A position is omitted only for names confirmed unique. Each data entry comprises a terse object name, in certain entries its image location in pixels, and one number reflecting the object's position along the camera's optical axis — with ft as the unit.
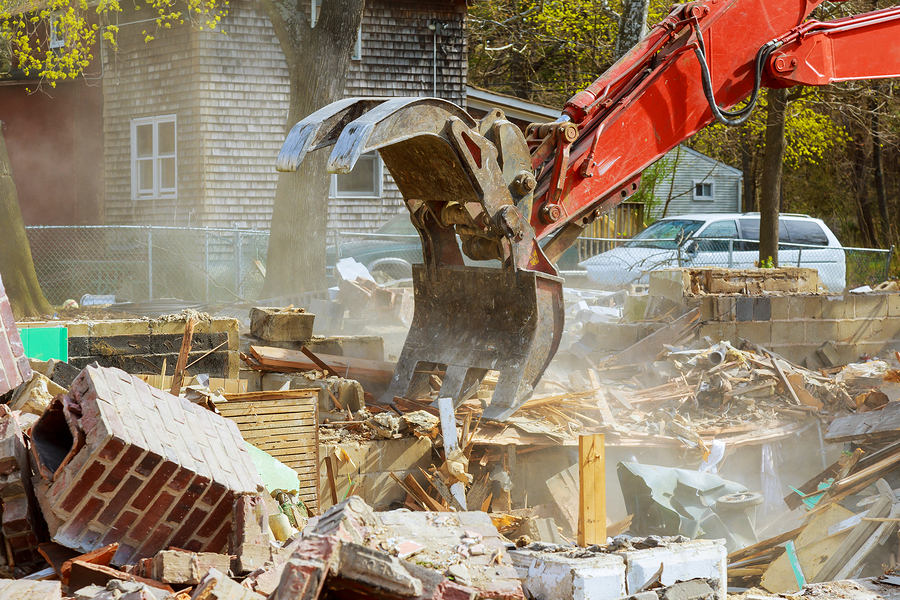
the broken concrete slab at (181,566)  20.59
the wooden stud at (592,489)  31.50
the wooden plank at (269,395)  35.20
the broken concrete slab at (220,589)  18.89
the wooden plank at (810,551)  33.60
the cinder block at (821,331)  59.31
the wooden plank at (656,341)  56.70
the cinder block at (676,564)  22.17
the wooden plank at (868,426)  42.27
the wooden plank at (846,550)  33.12
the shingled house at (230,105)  103.86
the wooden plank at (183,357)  34.99
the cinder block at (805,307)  58.59
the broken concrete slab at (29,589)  18.47
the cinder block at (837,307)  59.88
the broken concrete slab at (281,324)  45.93
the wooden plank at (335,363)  43.11
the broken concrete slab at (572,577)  21.26
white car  96.68
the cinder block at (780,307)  58.03
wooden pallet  34.19
